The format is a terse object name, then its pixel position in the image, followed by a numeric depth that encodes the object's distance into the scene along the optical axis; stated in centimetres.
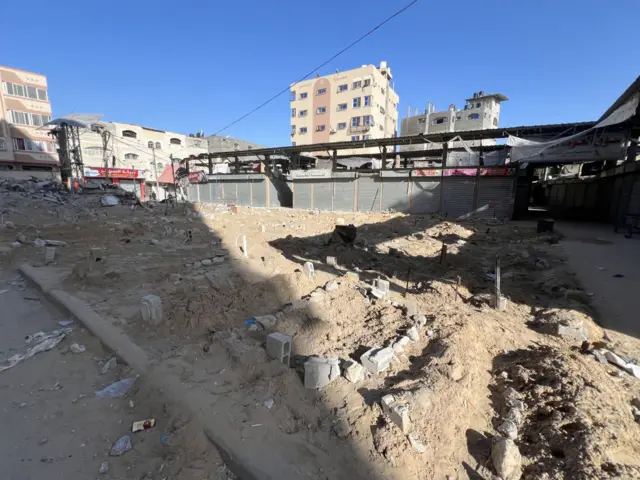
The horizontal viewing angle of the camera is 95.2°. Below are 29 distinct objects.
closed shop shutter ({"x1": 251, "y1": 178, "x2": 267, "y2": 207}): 2625
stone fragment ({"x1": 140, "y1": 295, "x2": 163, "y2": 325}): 387
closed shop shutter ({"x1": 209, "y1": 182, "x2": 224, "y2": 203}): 2939
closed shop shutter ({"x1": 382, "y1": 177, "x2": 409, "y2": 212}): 1906
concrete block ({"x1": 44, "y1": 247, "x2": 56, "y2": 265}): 683
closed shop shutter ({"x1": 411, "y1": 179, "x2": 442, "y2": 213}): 1805
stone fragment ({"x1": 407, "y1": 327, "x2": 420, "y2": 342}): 347
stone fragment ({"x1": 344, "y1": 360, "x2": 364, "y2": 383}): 278
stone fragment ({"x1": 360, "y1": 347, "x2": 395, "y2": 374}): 292
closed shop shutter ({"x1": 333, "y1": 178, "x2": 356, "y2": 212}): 2120
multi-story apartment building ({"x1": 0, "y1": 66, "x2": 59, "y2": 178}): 3256
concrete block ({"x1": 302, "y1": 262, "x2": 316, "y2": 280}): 534
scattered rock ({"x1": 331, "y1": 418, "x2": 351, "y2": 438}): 228
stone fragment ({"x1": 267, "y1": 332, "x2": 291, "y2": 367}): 304
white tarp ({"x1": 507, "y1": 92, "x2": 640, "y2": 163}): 1258
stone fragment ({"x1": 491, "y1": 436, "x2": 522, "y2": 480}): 199
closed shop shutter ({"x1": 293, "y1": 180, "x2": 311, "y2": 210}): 2320
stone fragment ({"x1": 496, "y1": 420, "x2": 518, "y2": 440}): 226
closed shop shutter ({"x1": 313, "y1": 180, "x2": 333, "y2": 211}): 2217
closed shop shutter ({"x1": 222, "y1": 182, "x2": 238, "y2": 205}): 2827
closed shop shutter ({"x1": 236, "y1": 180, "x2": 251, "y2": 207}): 2725
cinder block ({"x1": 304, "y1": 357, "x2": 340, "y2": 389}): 272
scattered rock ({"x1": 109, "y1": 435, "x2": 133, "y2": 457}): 218
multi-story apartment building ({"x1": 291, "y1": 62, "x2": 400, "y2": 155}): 4234
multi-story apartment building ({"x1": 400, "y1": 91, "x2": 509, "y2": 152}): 4559
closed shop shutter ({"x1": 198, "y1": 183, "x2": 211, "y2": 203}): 3055
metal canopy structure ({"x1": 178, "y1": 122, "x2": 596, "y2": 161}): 1422
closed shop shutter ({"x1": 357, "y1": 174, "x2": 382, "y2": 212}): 2008
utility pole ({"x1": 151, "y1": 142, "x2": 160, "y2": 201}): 3382
